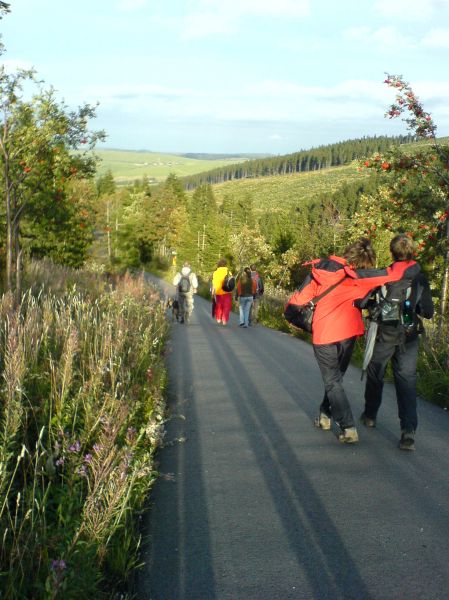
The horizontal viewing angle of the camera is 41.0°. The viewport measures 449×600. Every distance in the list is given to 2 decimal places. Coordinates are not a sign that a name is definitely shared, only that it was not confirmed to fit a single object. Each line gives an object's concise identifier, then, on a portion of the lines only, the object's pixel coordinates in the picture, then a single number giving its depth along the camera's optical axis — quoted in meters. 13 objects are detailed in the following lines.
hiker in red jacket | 5.61
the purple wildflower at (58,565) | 2.37
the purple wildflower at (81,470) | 3.38
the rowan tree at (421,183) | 10.19
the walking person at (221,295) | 16.98
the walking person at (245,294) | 17.05
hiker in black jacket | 5.49
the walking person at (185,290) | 17.39
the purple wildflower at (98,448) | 3.38
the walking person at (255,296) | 18.22
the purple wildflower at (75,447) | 3.58
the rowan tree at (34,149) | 14.96
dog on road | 17.78
